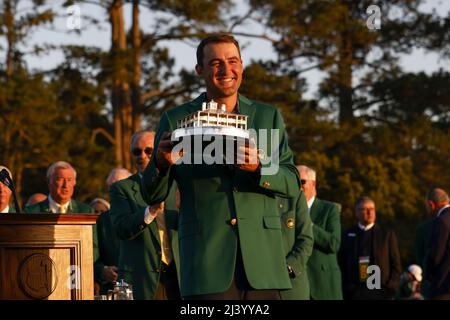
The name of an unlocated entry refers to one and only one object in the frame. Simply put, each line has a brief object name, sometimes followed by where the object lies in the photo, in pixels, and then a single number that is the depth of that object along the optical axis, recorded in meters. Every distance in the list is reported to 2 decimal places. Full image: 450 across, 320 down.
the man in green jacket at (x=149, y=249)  9.91
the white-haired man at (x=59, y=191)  12.26
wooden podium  7.50
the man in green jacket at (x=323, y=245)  13.31
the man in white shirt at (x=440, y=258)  14.90
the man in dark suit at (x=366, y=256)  15.98
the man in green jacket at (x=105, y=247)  12.09
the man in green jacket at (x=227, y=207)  6.66
